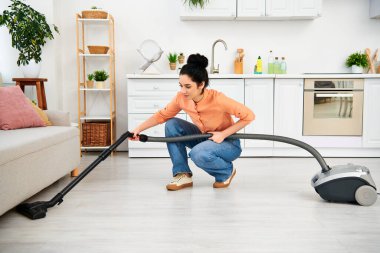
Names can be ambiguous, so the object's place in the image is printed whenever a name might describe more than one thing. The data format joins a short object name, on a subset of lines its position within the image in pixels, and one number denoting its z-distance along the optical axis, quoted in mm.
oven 4176
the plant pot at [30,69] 4047
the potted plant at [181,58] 4512
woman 2473
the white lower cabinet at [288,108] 4184
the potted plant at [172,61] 4477
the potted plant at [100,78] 4383
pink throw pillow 2754
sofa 2012
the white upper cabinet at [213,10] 4312
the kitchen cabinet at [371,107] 4172
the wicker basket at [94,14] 4297
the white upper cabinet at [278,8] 4312
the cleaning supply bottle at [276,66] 4527
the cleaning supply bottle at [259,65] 4438
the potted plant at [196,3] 4277
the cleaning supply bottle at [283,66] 4512
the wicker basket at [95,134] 4355
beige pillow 3049
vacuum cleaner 2246
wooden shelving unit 4431
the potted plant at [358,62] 4504
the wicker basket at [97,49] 4316
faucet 4368
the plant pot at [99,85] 4387
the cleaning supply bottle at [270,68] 4531
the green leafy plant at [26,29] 3824
